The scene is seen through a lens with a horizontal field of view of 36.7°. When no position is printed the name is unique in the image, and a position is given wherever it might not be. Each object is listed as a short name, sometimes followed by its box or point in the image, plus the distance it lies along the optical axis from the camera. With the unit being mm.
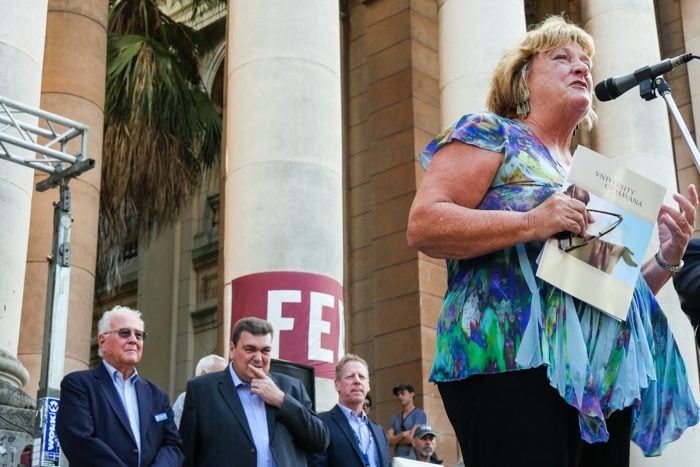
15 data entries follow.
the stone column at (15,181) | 7504
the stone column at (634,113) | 12195
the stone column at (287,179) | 8422
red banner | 8156
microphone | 4465
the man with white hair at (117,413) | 5699
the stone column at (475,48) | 11789
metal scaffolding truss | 7859
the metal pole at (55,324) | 7160
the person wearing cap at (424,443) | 10047
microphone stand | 4354
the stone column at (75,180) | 11047
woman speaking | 2459
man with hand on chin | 5926
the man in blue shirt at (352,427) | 7160
